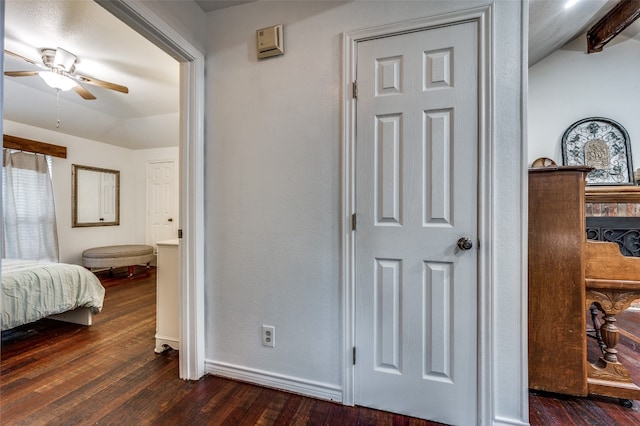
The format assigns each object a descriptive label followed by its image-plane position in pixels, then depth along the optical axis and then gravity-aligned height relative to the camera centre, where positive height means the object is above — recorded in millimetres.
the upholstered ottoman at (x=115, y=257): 4285 -694
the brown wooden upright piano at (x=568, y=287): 1517 -414
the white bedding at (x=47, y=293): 2205 -694
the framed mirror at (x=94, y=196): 4453 +269
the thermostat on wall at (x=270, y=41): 1650 +1012
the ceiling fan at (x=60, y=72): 2461 +1294
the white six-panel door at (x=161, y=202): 5059 +186
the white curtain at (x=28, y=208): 3682 +59
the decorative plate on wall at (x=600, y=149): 3275 +740
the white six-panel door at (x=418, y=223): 1398 -59
